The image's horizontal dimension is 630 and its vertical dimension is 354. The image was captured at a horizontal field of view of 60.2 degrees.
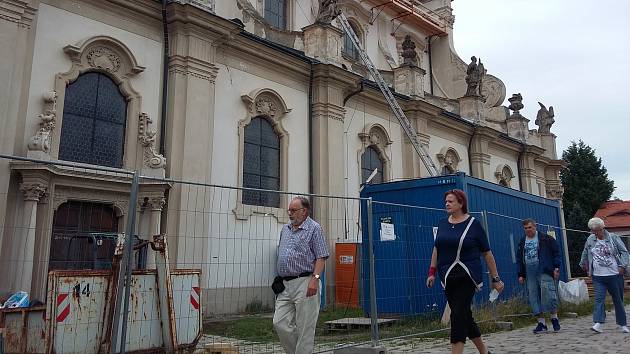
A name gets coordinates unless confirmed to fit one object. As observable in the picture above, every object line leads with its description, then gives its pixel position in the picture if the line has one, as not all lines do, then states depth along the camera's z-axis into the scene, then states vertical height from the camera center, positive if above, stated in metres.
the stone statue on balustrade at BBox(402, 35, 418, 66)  19.72 +8.10
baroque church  9.90 +3.88
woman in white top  8.27 +0.20
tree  39.06 +6.96
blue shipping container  9.38 +0.81
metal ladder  17.59 +5.46
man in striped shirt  5.14 +0.00
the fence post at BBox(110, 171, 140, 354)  4.92 +0.19
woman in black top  5.04 +0.16
